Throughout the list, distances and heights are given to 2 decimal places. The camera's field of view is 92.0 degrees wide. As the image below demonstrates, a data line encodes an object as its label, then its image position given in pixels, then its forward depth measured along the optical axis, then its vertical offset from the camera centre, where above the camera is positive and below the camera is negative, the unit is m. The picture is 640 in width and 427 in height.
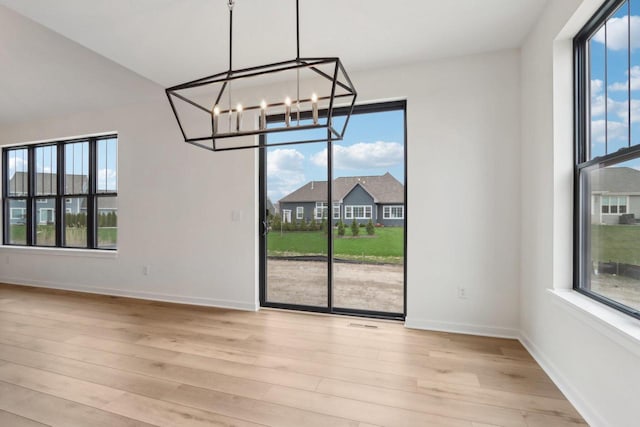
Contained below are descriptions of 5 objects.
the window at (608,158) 1.62 +0.34
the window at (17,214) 5.49 -0.01
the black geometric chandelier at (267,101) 3.49 +1.37
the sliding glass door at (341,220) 3.43 -0.06
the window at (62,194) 4.79 +0.33
